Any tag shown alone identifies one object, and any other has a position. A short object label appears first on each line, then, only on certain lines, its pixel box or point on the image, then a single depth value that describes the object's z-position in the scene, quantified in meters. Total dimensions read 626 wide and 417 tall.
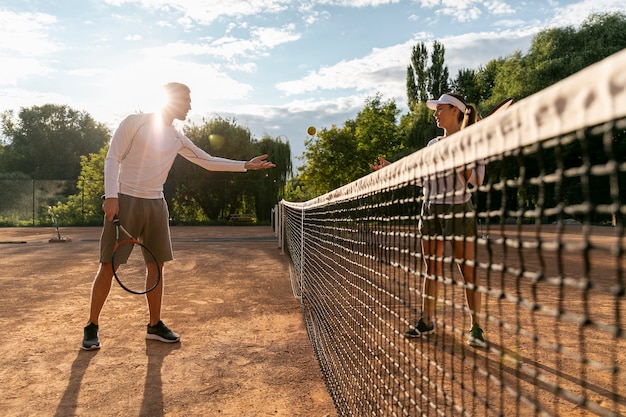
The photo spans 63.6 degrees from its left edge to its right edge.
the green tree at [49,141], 52.50
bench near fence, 26.30
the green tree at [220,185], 27.28
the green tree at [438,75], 41.16
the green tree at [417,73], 41.47
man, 3.84
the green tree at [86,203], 26.48
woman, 3.38
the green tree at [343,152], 18.56
